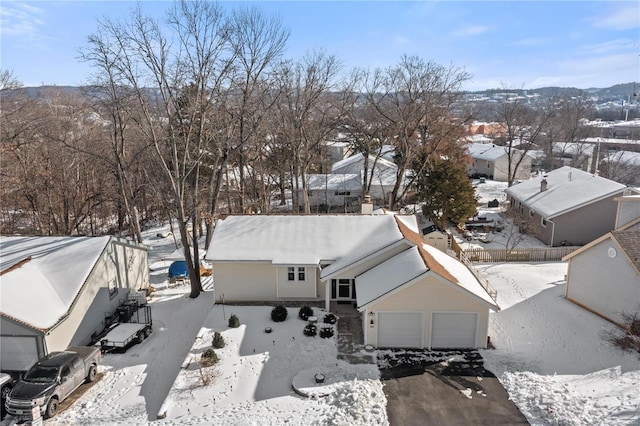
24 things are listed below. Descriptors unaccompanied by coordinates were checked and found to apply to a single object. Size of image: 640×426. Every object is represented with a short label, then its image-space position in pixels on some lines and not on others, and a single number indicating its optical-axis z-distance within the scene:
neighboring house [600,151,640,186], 46.69
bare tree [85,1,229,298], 20.86
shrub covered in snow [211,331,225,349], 16.98
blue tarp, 25.67
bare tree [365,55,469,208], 34.84
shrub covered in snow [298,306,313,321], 19.11
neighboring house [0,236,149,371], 16.28
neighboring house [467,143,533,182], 55.50
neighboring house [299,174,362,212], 42.62
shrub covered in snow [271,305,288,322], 18.95
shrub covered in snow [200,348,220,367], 15.86
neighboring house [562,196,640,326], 17.59
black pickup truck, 13.57
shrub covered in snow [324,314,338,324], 18.75
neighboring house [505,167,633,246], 30.12
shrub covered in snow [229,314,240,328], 18.59
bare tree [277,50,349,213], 33.03
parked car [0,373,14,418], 14.49
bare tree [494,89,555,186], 49.12
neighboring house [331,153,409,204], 42.84
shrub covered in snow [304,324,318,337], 17.75
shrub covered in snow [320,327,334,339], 17.55
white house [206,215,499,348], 16.73
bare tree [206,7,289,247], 25.15
